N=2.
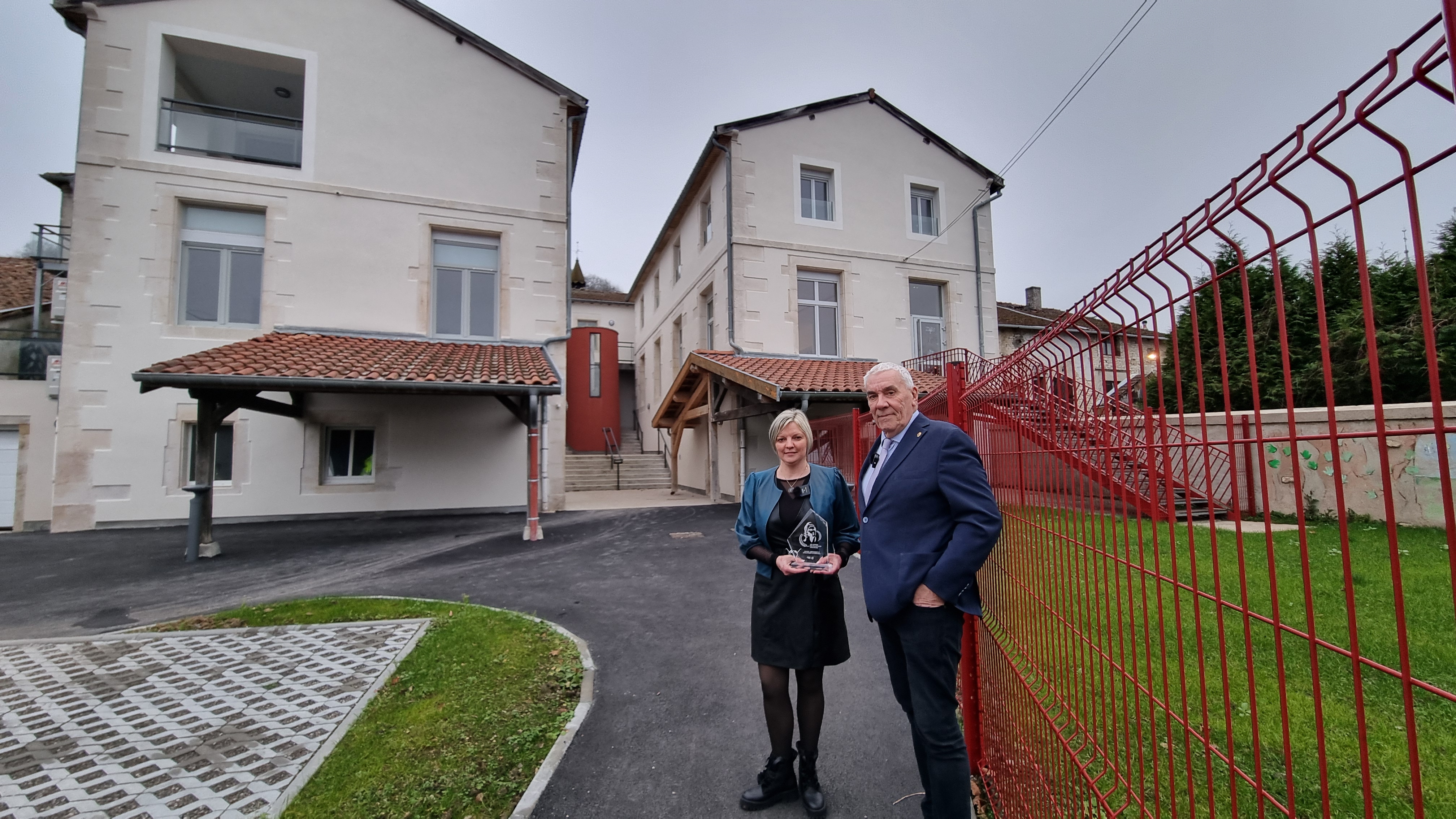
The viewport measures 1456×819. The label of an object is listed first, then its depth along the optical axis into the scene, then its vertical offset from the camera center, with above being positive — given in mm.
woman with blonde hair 2604 -667
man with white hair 1940 -414
